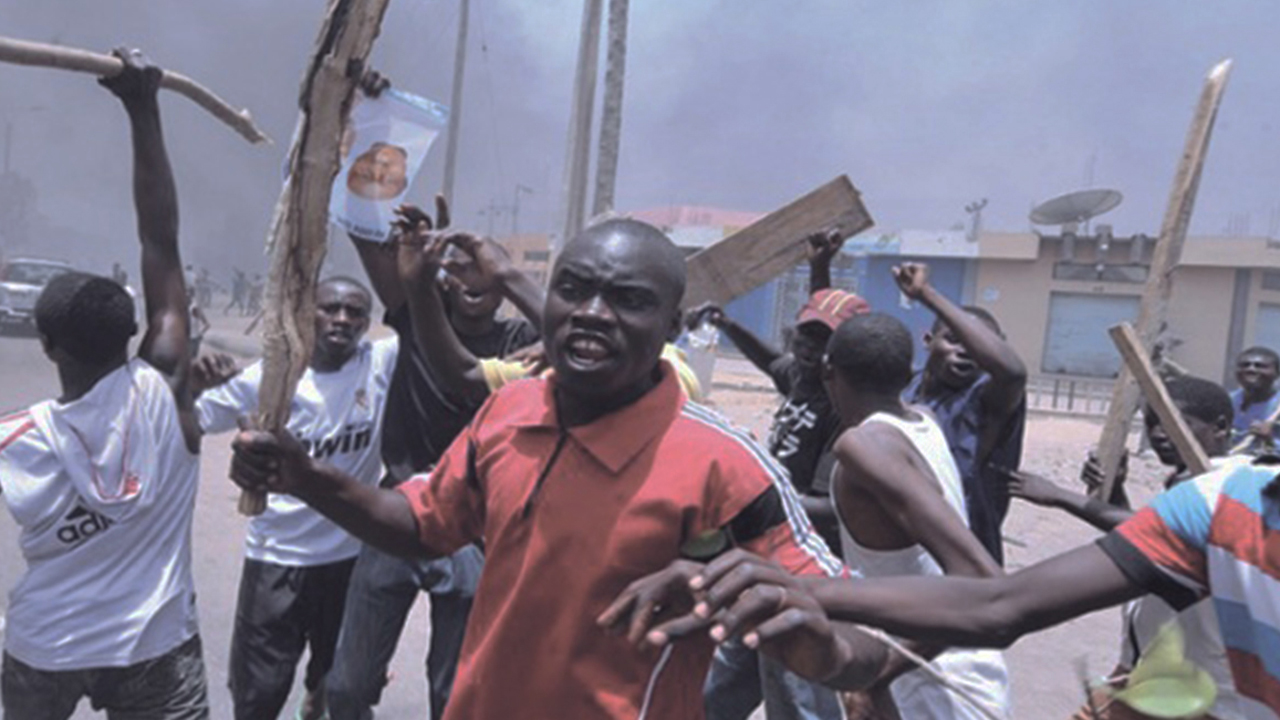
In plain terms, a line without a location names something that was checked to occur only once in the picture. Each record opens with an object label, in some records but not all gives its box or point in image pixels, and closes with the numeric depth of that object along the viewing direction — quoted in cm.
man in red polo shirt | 159
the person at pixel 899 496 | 204
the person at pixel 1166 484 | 249
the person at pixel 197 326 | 932
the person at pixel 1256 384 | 585
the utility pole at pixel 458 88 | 2048
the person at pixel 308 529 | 326
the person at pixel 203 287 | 2830
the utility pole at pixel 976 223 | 3120
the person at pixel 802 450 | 304
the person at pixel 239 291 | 3400
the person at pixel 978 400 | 324
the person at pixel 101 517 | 218
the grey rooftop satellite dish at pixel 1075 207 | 1172
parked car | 1716
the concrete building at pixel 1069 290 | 2742
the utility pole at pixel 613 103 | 1252
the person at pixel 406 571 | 305
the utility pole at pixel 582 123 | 1263
